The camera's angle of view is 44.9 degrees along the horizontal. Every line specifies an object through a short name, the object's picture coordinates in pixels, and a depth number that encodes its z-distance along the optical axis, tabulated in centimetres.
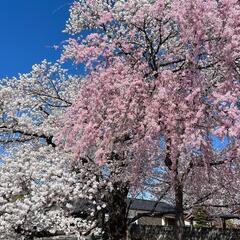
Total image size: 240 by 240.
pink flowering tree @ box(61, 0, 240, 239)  438
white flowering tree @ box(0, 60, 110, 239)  560
